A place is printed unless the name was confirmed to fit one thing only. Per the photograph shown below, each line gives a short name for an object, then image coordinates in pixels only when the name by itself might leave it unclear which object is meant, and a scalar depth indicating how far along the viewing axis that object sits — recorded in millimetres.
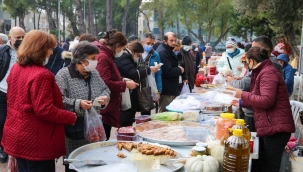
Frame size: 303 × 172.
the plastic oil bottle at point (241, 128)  2471
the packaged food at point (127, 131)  2955
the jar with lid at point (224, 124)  2828
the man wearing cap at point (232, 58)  6514
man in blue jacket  5660
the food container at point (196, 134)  2959
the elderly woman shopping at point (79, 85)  2971
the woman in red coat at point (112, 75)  3797
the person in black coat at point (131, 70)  4703
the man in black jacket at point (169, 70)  5707
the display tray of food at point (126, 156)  2336
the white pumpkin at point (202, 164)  2186
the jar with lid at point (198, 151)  2377
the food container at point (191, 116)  3785
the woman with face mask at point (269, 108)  3051
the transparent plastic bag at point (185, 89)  6031
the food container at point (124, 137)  2936
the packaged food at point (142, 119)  3559
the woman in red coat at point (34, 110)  2459
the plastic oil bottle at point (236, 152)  2207
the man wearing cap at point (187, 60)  6955
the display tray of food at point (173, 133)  2912
